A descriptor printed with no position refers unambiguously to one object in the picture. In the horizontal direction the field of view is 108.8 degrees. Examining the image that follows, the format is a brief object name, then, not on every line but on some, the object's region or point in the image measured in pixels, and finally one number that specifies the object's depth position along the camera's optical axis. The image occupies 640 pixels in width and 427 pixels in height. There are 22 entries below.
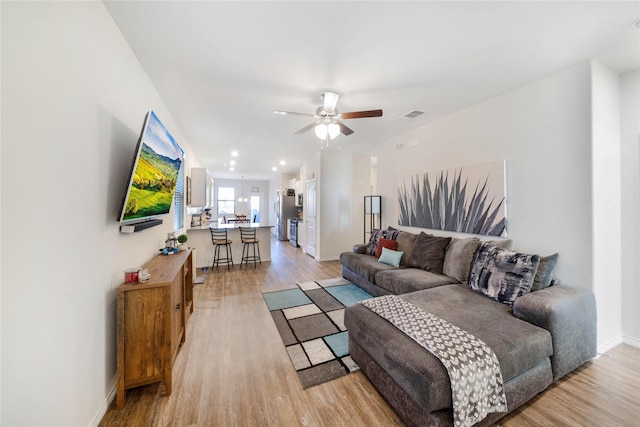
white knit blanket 1.33
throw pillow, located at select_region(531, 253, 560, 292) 2.27
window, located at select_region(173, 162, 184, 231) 4.12
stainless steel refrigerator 9.05
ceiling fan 2.71
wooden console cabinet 1.65
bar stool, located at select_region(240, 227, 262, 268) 5.55
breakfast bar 5.30
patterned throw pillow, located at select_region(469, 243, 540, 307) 2.20
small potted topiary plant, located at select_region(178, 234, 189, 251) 3.10
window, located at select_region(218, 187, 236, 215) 11.68
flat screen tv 1.70
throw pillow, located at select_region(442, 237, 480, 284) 2.85
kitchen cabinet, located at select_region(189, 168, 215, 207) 5.55
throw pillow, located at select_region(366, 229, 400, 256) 4.21
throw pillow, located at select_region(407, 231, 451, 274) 3.25
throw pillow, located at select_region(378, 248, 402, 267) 3.65
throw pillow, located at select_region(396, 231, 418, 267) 3.72
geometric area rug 2.06
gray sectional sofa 1.44
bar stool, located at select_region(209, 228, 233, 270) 5.26
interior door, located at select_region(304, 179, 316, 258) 6.36
